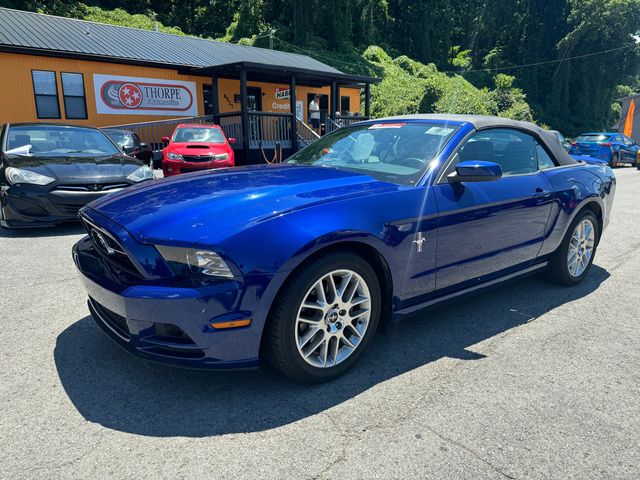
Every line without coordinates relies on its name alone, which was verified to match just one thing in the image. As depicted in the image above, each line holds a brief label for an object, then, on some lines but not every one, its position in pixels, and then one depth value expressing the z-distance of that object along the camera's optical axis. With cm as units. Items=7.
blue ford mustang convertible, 225
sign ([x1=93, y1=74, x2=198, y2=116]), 1683
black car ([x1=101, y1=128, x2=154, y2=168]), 1108
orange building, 1532
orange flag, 2598
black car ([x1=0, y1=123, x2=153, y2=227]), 572
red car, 1039
